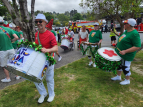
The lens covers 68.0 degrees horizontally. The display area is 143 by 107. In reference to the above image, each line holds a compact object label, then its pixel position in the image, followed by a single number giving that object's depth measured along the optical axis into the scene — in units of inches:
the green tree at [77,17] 2844.5
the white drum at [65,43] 290.2
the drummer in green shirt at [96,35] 174.5
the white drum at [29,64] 73.6
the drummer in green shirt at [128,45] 108.8
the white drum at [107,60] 115.0
